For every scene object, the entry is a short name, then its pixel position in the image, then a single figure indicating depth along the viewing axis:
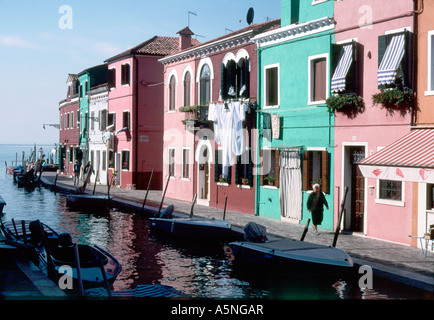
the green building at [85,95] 45.72
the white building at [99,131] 42.22
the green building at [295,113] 19.22
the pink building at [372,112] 15.97
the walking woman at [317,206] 17.88
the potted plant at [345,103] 17.73
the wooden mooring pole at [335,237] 14.56
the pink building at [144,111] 36.78
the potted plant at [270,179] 22.18
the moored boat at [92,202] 28.28
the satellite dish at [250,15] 25.94
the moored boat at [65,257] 12.29
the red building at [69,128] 50.62
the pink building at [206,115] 23.78
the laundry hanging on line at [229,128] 23.56
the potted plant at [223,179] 25.41
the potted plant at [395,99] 15.85
